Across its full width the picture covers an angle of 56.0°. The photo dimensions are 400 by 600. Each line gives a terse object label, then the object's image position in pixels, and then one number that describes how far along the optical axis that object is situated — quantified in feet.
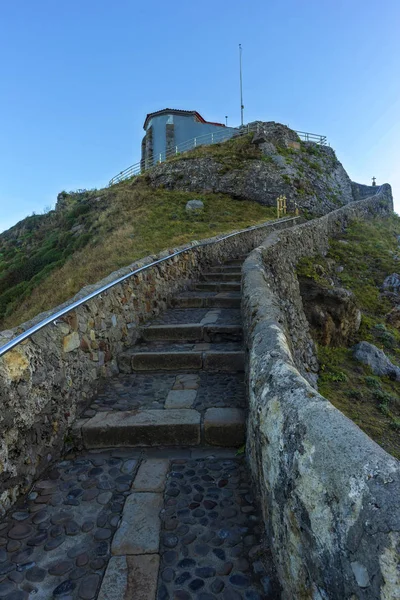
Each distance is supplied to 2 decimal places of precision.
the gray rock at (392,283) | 41.19
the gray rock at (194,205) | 62.49
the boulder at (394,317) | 34.79
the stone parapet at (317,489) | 3.38
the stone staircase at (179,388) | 10.18
